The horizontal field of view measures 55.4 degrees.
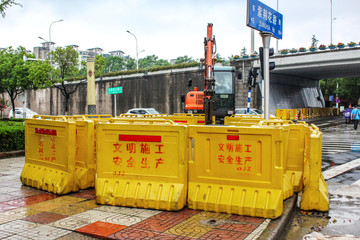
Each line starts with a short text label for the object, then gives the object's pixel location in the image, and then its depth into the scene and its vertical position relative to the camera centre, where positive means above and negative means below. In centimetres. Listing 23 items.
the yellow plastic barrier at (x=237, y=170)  471 -87
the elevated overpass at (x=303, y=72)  2975 +402
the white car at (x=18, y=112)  3384 -24
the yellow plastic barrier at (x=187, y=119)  1156 -34
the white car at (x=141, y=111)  2912 -10
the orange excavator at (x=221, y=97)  2295 +91
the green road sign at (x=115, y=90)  2547 +149
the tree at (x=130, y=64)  8925 +1207
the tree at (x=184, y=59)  9725 +1450
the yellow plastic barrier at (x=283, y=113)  3334 -34
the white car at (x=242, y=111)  2735 -11
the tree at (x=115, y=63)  9062 +1255
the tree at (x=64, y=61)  3400 +495
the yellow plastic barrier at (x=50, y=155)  584 -83
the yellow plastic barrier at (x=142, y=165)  504 -85
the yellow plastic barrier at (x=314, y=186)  510 -116
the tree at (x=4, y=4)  1569 +490
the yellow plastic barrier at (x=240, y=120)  761 -29
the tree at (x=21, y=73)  3077 +342
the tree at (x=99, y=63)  3597 +497
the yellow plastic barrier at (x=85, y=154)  605 -79
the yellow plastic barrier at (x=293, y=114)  3400 -45
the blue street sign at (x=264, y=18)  957 +275
